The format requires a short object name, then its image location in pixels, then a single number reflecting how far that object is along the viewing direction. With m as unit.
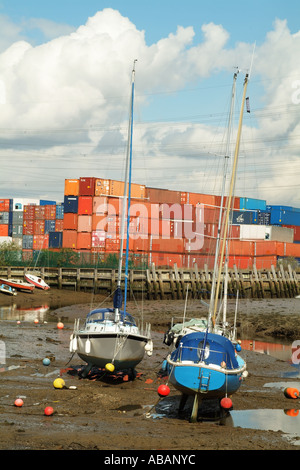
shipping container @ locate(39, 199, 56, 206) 132.88
